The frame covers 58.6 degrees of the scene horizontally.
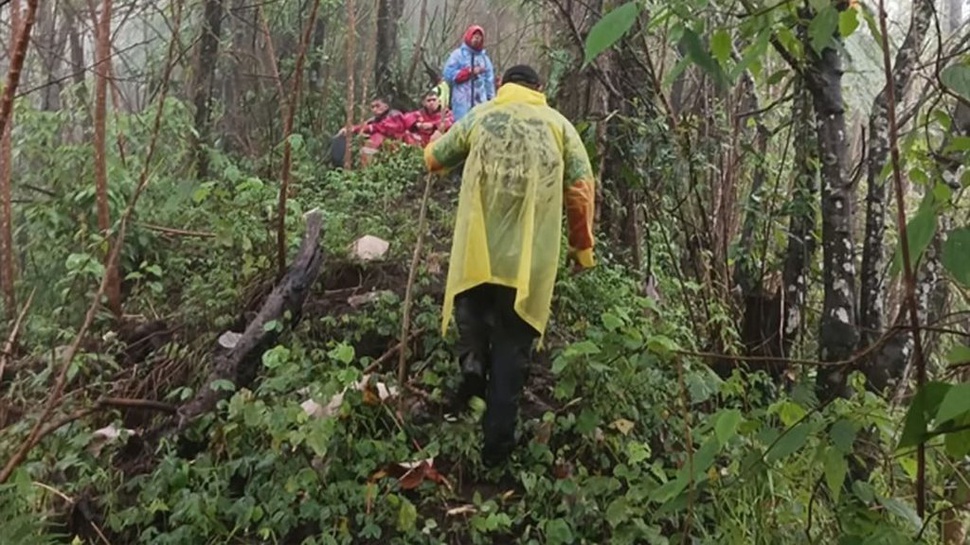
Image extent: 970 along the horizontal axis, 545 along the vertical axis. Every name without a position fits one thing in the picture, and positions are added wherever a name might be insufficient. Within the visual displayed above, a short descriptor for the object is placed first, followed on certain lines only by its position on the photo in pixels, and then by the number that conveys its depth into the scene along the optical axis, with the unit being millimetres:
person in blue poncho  9969
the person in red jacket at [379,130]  9648
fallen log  4602
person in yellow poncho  3996
